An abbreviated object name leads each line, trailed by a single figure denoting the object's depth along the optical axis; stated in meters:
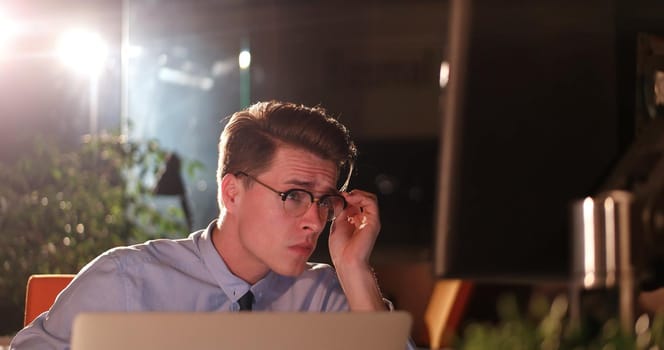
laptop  1.74
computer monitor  1.78
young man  2.53
